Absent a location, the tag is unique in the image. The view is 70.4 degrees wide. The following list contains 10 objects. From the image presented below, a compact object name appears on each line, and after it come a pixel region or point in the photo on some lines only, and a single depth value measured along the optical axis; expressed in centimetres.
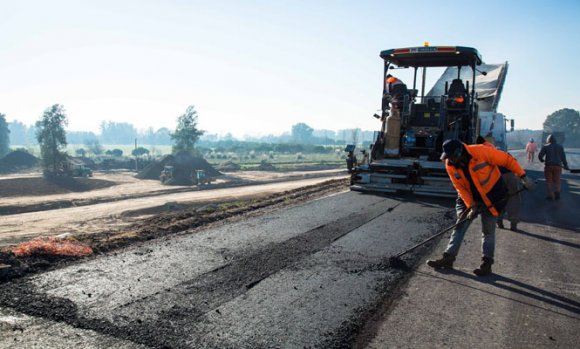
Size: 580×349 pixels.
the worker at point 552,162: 966
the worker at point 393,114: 1012
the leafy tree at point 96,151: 8046
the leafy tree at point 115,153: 7653
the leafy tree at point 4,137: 6571
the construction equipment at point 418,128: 964
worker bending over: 450
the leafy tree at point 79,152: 7581
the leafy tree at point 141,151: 7009
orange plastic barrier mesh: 476
